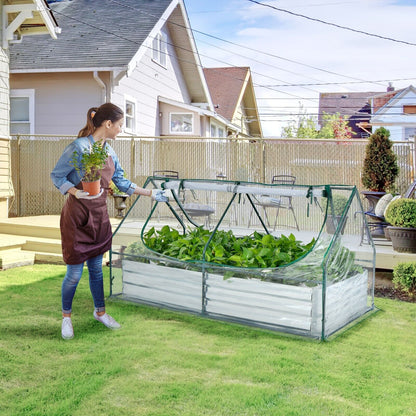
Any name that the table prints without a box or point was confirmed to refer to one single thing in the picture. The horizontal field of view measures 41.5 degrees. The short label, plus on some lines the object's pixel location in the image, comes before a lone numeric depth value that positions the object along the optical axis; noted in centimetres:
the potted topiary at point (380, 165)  905
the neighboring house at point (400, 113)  3212
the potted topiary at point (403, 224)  631
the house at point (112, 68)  1324
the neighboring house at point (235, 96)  2236
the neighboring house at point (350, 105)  3925
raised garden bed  424
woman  408
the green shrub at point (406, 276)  568
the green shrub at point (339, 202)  496
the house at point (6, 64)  1003
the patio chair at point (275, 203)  562
